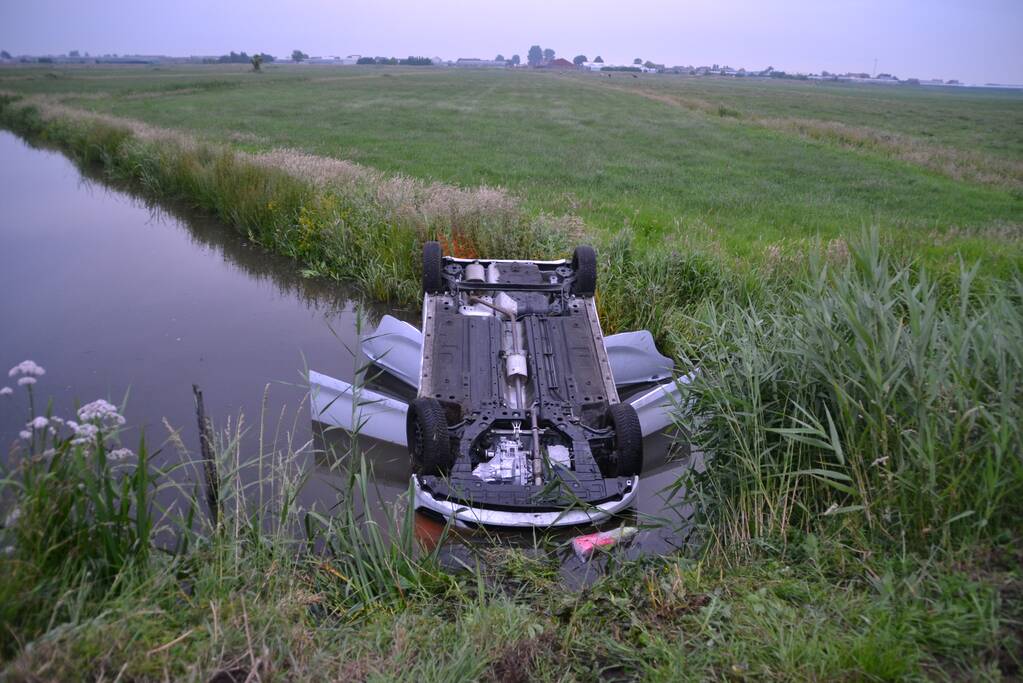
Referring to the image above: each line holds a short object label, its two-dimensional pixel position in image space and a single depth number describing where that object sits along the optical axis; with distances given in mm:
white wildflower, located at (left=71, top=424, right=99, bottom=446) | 2889
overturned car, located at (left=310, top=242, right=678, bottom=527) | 4605
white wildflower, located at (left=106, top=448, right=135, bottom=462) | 3238
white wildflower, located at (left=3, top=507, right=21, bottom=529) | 2555
